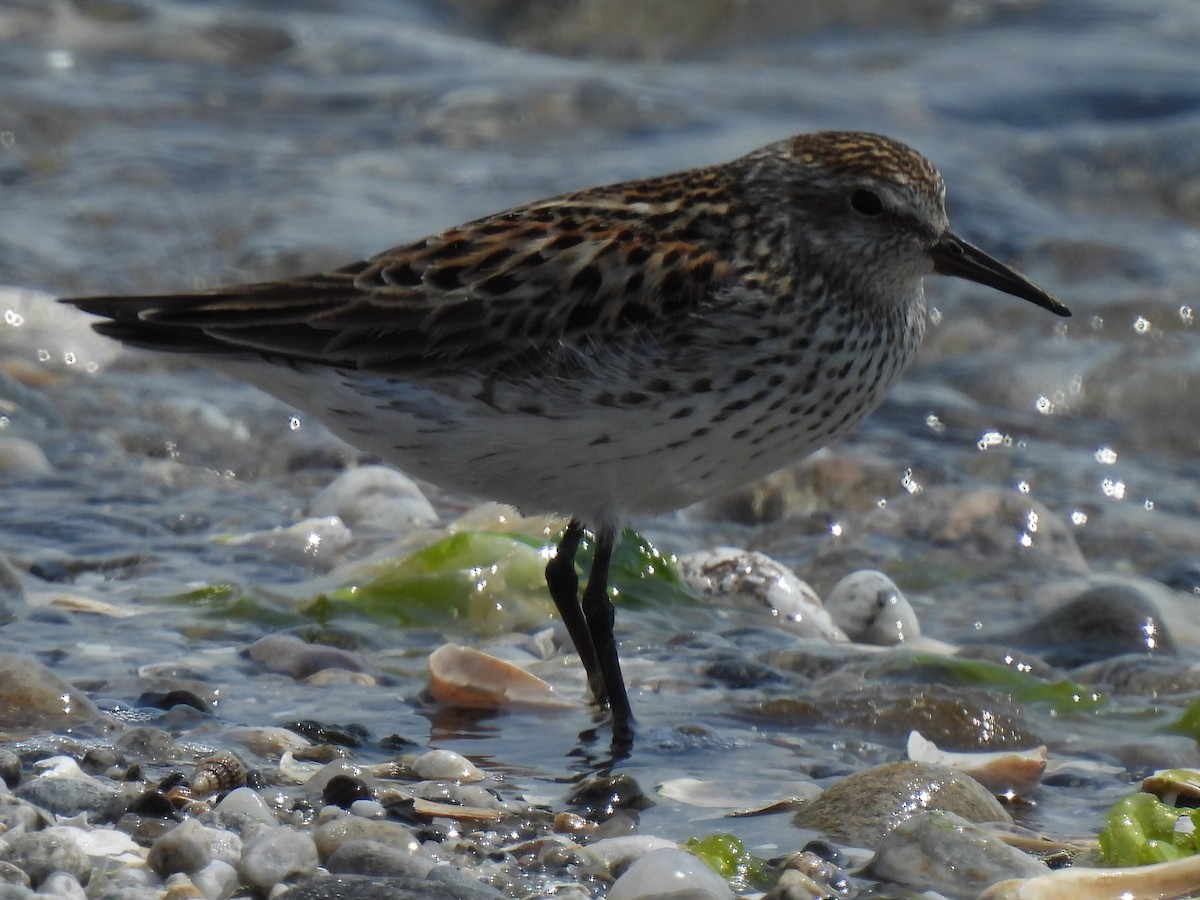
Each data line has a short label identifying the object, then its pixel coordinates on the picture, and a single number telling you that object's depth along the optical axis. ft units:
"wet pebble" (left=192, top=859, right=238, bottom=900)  24.39
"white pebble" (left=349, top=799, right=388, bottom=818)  27.78
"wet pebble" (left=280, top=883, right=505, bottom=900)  23.34
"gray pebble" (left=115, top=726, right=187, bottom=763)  29.78
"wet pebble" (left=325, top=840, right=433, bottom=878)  24.81
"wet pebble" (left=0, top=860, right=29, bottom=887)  23.25
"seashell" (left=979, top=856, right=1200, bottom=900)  25.35
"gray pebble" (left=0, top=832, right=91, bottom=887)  24.06
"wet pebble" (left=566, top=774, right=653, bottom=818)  30.32
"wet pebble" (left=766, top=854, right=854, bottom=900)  25.72
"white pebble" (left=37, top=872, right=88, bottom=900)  23.30
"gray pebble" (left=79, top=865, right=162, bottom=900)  23.68
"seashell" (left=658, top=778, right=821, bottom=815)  30.71
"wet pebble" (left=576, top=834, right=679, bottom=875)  26.53
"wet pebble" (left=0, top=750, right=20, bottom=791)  27.61
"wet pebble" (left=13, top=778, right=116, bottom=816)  26.96
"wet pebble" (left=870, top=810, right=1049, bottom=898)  26.43
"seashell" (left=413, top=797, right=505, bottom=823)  28.37
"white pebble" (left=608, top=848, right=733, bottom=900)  24.79
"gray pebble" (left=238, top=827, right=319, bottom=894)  24.52
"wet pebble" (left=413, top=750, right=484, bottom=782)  30.60
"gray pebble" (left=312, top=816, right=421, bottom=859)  25.84
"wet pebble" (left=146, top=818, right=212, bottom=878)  24.97
